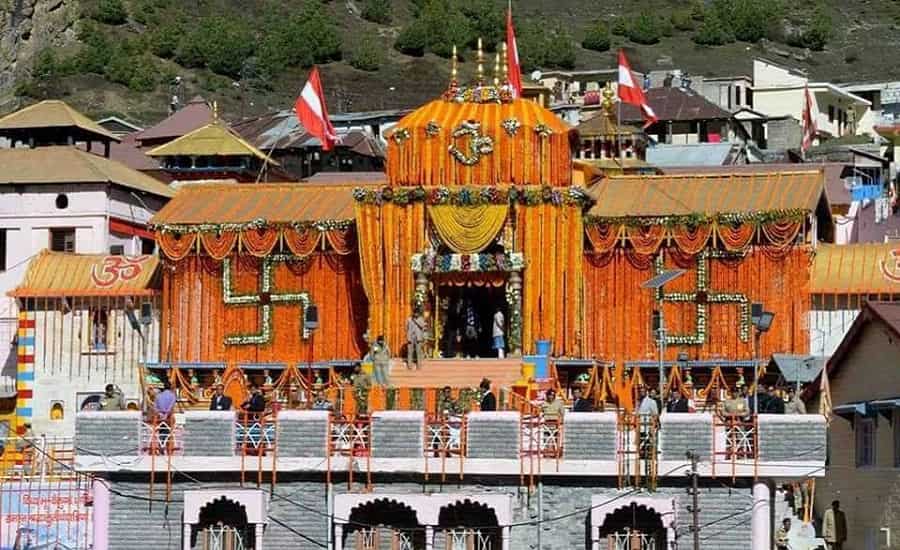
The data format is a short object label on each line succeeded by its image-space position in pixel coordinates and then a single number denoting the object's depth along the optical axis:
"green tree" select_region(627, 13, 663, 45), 189.25
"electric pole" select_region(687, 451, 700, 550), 42.09
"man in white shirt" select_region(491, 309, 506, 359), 63.06
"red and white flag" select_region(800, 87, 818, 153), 96.81
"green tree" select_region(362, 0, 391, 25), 196.75
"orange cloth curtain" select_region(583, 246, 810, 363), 65.00
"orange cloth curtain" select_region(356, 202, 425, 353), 63.84
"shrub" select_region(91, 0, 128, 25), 183.25
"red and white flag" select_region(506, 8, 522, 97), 71.75
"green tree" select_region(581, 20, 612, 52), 186.75
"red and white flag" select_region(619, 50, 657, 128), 81.69
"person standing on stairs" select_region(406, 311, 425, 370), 60.16
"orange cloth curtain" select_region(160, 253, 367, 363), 66.69
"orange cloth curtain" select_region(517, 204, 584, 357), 63.84
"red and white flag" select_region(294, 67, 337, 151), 74.94
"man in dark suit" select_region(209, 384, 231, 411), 46.32
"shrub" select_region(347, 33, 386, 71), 178.12
